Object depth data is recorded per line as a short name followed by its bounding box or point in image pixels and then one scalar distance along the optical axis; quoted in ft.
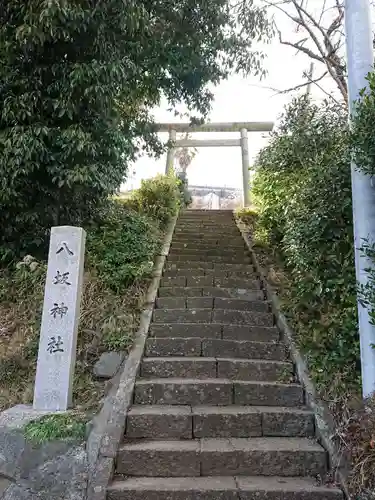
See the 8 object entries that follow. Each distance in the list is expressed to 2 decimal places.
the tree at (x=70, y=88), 16.37
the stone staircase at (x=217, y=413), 10.16
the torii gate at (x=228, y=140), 41.88
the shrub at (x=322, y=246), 12.15
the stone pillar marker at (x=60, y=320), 12.20
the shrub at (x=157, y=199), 27.48
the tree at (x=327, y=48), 19.34
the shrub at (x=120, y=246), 18.11
